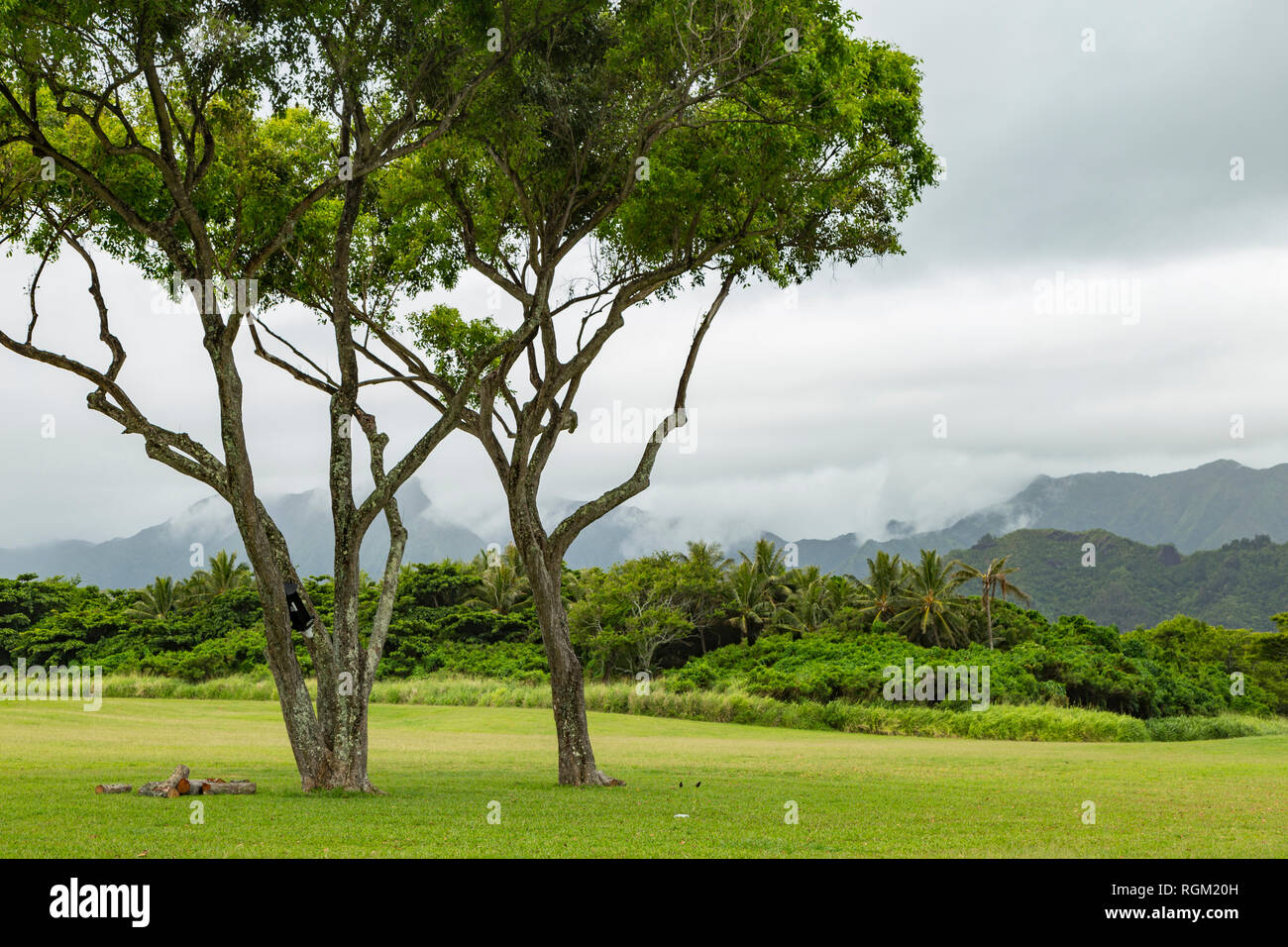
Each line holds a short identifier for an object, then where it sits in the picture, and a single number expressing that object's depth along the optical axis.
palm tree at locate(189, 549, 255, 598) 75.94
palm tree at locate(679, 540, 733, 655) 65.69
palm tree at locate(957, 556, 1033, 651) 62.34
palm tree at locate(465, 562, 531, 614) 71.81
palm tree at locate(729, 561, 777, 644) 66.44
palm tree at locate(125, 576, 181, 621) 71.62
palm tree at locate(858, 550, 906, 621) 65.81
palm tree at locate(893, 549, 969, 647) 62.97
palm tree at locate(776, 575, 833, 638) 65.81
